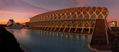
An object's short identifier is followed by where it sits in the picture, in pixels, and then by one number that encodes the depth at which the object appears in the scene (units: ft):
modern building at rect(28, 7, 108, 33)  143.80
